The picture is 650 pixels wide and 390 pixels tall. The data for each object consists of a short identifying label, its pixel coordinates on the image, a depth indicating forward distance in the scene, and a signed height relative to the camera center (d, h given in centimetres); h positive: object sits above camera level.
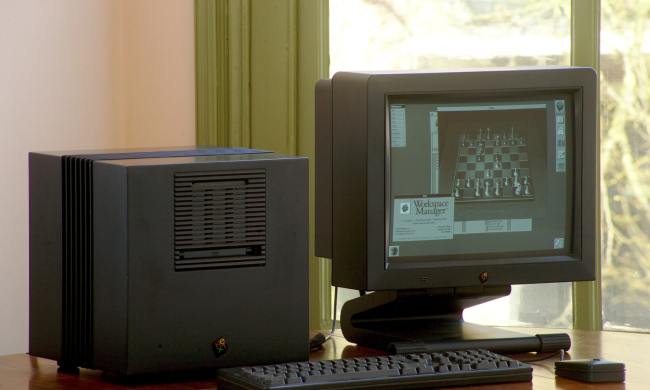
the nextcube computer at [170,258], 338 -12
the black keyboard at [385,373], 333 -28
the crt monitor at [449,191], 364 -3
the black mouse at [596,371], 344 -29
